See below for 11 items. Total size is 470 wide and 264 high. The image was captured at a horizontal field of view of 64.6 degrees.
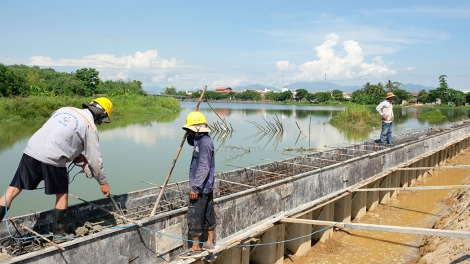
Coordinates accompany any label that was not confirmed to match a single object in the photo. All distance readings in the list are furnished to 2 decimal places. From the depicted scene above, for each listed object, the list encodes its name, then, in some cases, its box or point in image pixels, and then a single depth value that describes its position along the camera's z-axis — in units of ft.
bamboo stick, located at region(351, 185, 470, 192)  21.10
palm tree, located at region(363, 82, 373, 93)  278.56
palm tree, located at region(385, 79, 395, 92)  291.58
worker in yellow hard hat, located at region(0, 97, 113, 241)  12.95
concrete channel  13.20
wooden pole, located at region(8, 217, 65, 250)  11.16
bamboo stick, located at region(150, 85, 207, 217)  14.98
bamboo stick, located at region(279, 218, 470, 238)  14.64
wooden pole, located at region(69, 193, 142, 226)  13.57
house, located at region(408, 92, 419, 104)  341.41
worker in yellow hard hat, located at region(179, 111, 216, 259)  14.47
